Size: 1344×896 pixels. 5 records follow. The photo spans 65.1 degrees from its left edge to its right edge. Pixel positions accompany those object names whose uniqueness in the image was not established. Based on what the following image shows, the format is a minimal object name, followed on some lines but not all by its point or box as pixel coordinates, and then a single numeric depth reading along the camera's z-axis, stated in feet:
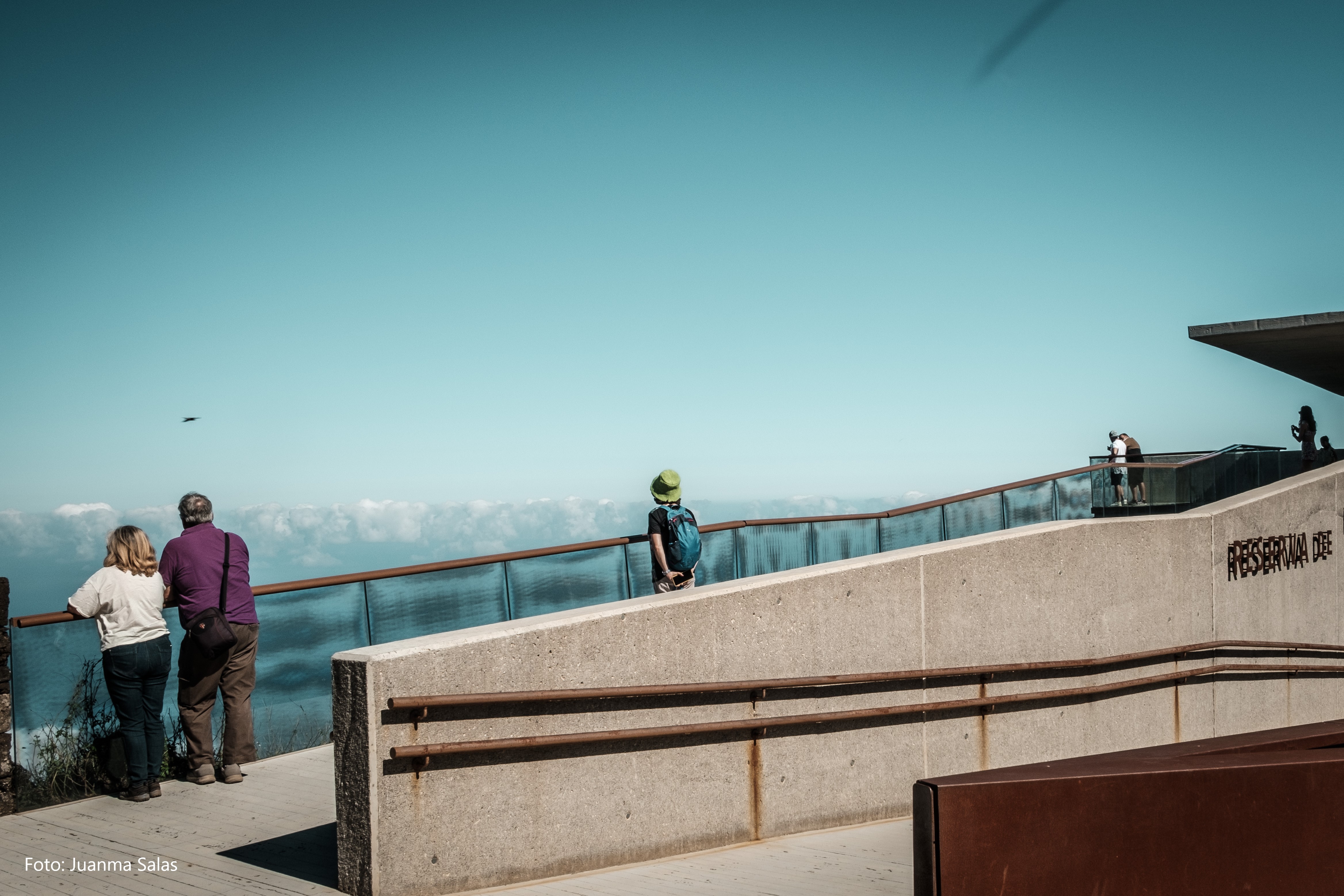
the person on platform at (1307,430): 61.26
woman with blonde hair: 21.53
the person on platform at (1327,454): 58.08
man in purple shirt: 22.97
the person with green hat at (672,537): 26.63
